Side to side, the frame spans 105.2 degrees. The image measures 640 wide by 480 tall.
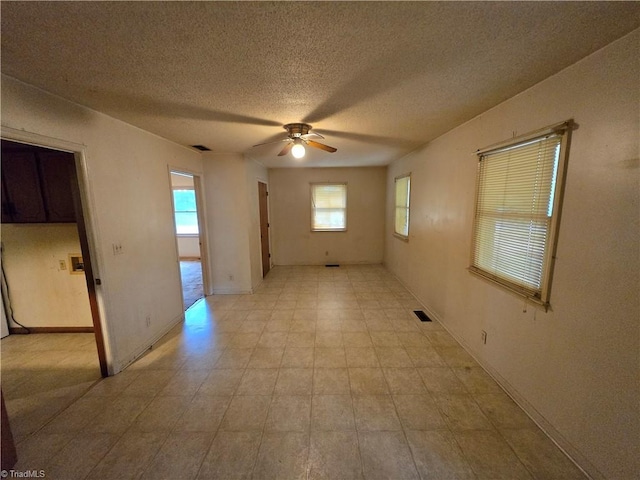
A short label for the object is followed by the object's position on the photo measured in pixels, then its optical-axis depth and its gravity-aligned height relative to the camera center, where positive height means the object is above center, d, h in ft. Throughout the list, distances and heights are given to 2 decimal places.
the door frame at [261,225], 15.89 -1.19
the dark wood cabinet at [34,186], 7.88 +0.80
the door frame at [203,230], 12.55 -1.16
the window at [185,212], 22.02 -0.30
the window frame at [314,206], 18.75 +0.33
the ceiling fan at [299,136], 8.01 +2.43
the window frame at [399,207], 13.60 -0.03
